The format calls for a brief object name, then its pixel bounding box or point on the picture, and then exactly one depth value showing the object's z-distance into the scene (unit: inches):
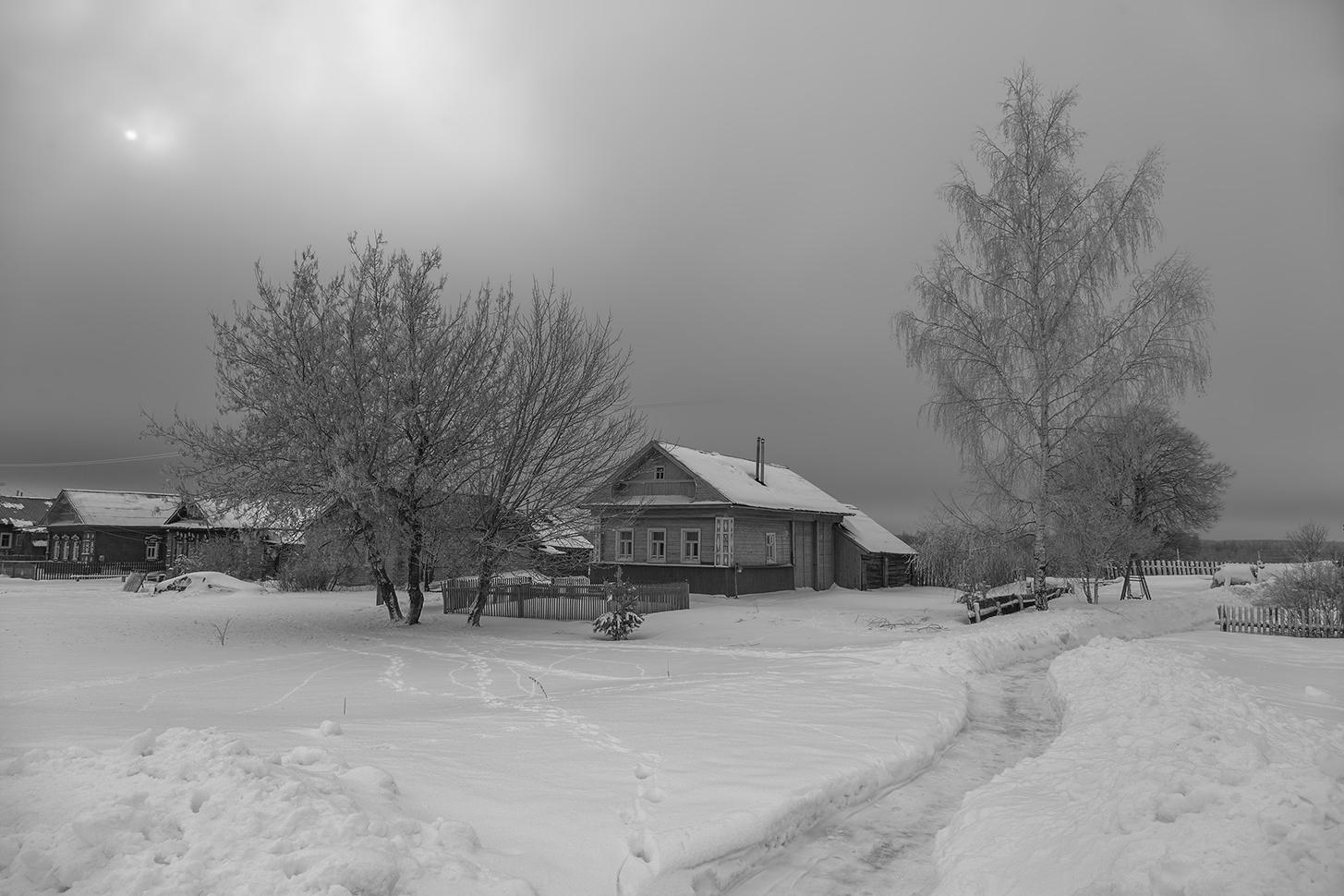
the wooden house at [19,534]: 2230.6
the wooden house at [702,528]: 1216.2
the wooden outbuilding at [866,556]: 1544.0
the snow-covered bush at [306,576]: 1430.9
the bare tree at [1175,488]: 1808.6
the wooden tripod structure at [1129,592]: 1240.0
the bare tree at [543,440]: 838.5
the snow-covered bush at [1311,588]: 820.6
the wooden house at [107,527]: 1927.9
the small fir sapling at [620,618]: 780.6
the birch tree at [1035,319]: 891.4
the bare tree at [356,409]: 735.7
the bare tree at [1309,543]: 1327.5
